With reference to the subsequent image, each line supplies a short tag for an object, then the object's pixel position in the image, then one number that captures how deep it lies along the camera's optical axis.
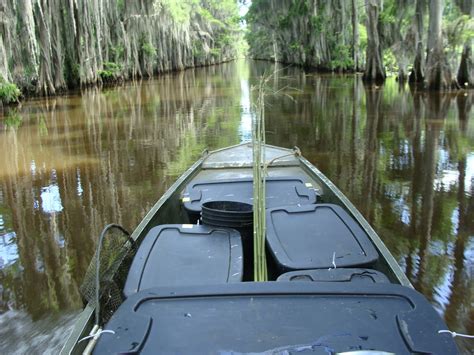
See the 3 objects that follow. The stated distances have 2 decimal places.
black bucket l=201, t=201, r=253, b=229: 3.95
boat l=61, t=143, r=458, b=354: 2.11
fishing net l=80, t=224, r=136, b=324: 2.88
